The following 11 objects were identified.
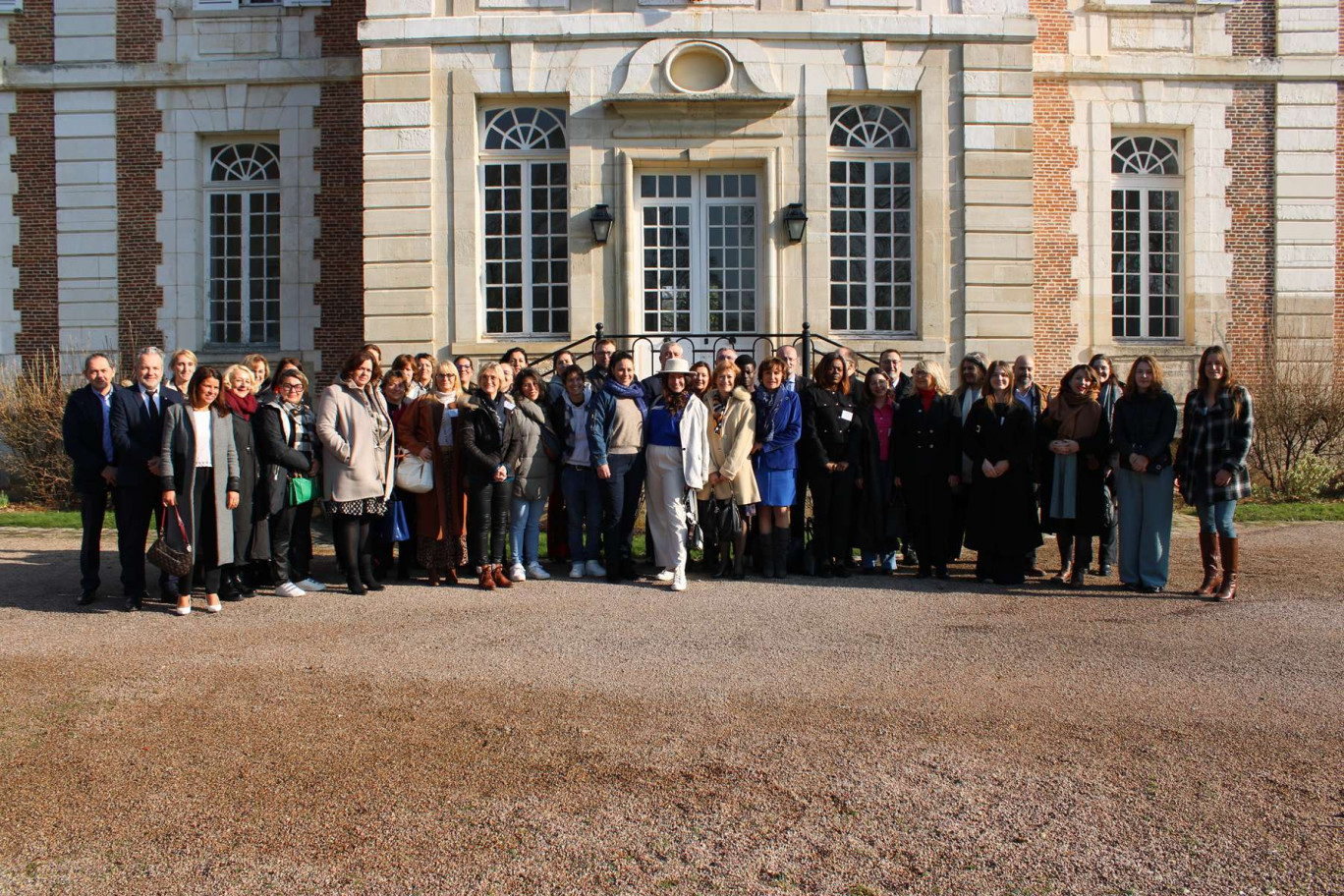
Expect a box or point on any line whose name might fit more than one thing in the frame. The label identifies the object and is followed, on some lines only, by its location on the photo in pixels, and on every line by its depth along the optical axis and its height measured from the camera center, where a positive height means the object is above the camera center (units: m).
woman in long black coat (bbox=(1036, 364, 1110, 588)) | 8.20 -0.19
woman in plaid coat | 7.60 -0.12
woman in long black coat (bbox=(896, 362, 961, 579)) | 8.43 -0.18
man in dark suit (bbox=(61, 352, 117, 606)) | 7.30 +0.07
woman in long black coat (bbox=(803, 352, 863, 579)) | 8.44 -0.13
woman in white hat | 8.09 -0.12
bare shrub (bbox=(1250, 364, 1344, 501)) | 13.23 +0.15
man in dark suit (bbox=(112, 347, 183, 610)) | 7.21 -0.13
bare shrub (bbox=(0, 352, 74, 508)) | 13.05 +0.05
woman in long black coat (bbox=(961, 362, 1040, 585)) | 8.16 -0.28
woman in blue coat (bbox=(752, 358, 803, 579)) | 8.34 +0.04
